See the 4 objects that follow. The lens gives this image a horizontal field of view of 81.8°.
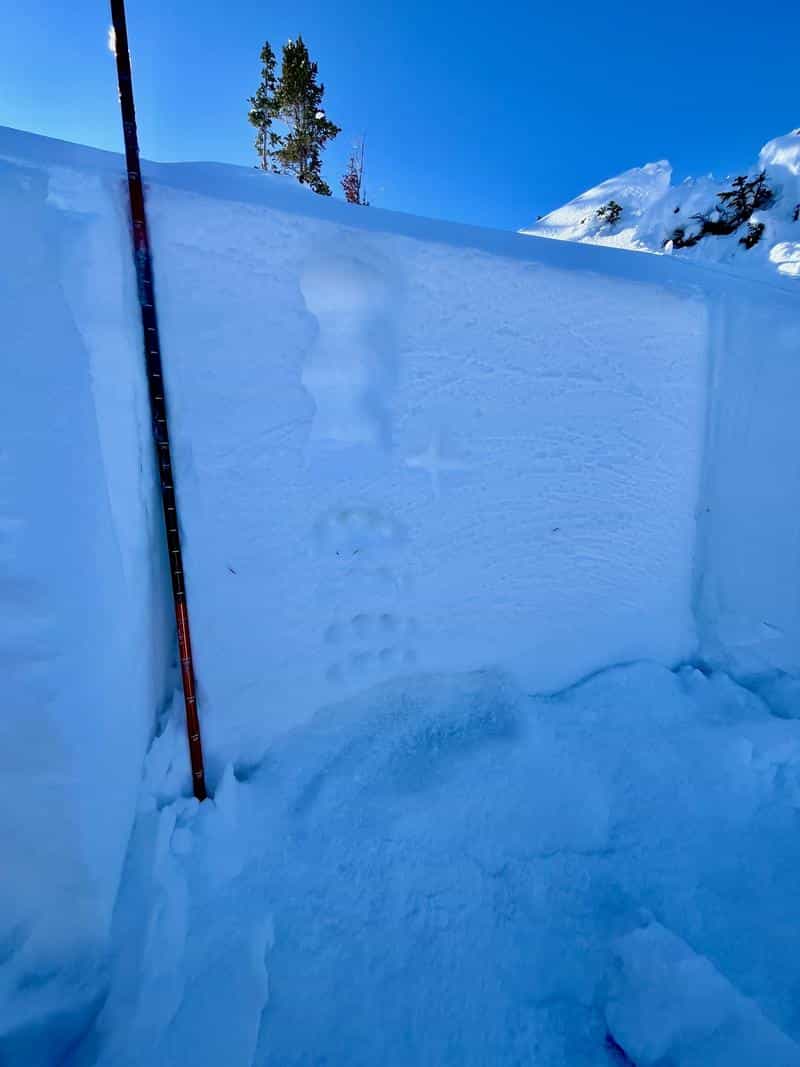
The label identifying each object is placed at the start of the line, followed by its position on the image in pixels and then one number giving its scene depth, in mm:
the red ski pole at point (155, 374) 1190
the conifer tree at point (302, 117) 11062
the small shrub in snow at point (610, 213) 8569
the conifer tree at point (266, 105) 11289
